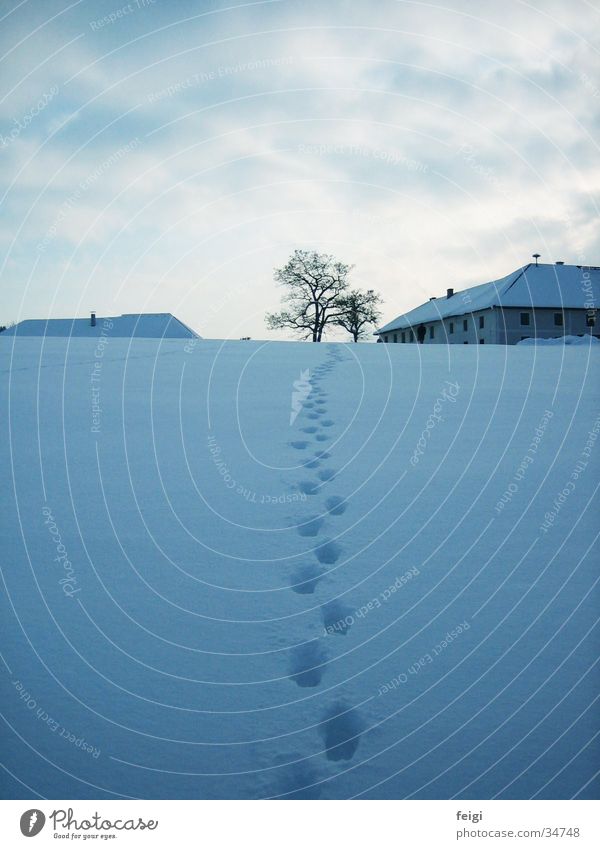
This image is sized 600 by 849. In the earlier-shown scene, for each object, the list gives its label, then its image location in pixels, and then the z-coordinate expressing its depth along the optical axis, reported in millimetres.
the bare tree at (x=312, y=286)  44219
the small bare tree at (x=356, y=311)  49206
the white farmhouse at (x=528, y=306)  41906
